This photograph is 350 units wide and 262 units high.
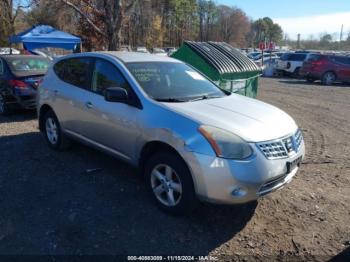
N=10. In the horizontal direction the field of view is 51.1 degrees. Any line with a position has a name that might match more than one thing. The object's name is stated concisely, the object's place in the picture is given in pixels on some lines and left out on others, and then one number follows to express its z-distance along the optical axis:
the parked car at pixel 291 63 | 24.00
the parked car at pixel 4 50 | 37.59
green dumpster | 7.81
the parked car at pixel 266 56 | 31.17
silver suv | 3.41
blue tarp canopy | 16.20
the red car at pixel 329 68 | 19.66
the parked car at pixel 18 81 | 8.53
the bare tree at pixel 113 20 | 14.20
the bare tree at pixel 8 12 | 33.02
